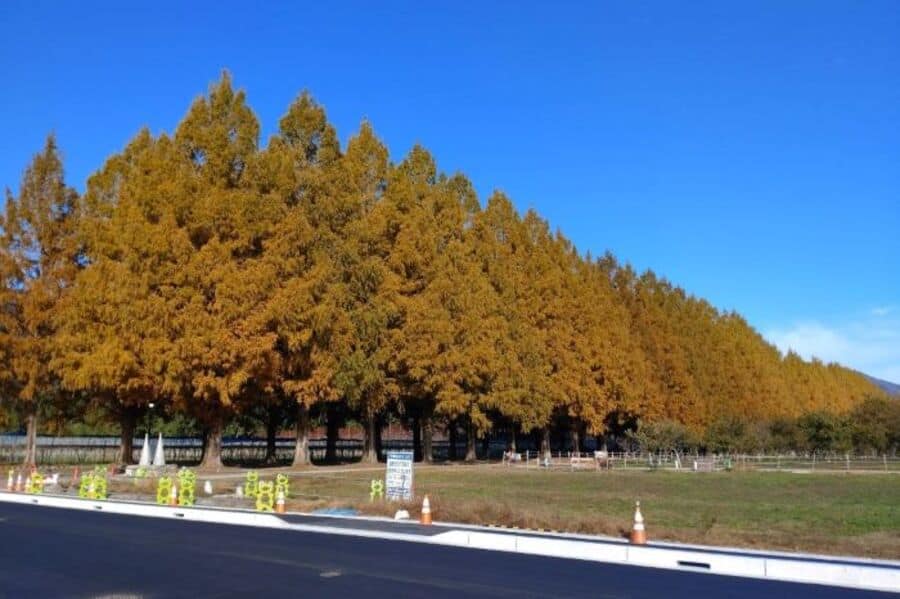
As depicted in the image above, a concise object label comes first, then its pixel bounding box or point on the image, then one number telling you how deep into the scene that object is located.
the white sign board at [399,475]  22.31
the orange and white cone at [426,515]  18.05
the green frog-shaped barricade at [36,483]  26.27
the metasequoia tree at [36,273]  40.25
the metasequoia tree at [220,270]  35.41
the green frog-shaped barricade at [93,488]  23.84
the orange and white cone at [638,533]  14.55
